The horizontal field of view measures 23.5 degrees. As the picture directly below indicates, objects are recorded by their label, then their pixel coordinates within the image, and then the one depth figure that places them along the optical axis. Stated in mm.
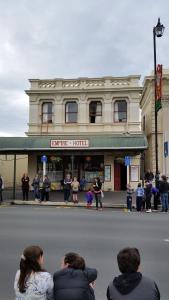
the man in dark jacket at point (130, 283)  3376
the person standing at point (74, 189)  23264
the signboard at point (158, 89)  22545
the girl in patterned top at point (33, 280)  3869
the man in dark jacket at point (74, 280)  3748
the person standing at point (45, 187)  24220
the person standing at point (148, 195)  19922
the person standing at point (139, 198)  20047
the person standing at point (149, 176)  26588
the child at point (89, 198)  21416
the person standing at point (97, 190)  20953
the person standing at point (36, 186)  24953
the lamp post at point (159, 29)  21500
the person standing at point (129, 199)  19969
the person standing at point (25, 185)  25062
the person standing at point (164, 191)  19719
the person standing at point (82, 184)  32281
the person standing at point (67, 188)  23762
